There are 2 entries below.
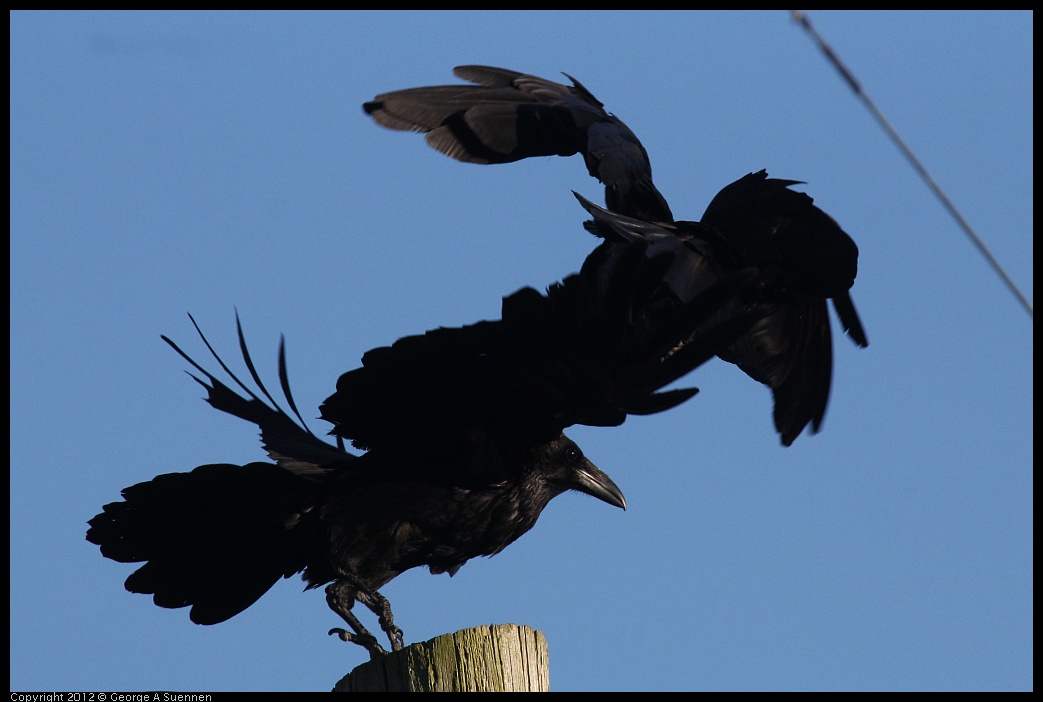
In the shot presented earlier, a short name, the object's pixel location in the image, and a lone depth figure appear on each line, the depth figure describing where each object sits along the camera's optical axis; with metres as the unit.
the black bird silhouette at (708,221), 10.02
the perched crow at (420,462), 8.86
